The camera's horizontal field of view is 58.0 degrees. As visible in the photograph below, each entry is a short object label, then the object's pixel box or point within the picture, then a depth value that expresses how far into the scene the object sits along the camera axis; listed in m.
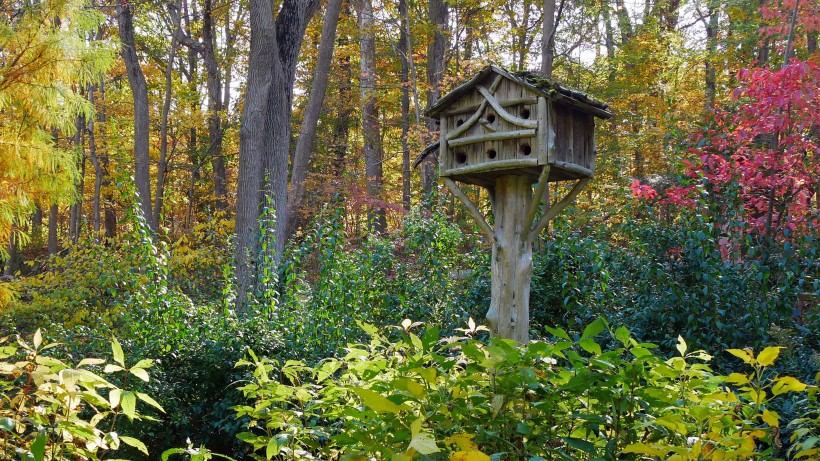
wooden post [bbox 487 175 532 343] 4.66
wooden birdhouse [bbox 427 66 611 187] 4.59
